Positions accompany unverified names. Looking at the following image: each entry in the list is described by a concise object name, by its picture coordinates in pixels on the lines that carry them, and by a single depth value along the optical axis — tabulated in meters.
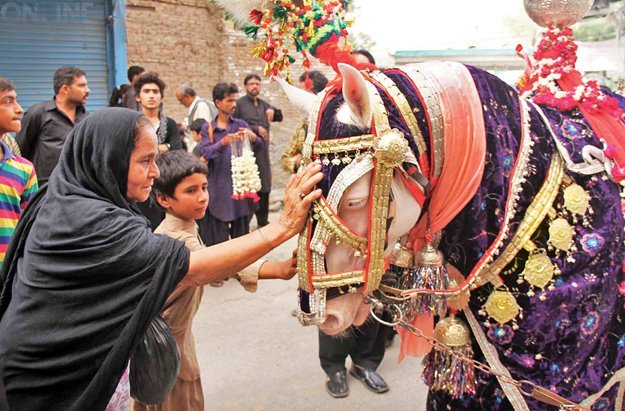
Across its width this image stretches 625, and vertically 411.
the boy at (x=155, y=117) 4.65
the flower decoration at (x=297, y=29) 1.70
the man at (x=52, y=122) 4.12
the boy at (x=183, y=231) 2.27
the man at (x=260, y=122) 6.23
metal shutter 6.65
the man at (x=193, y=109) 6.05
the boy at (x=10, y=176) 2.72
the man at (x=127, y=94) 5.74
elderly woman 1.57
